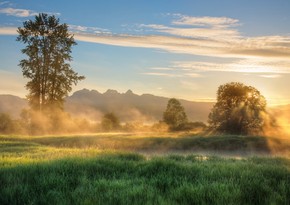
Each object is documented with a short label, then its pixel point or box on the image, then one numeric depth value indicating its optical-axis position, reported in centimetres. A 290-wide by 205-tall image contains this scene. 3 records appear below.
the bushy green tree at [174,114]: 6138
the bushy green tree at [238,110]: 3459
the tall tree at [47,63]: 4369
